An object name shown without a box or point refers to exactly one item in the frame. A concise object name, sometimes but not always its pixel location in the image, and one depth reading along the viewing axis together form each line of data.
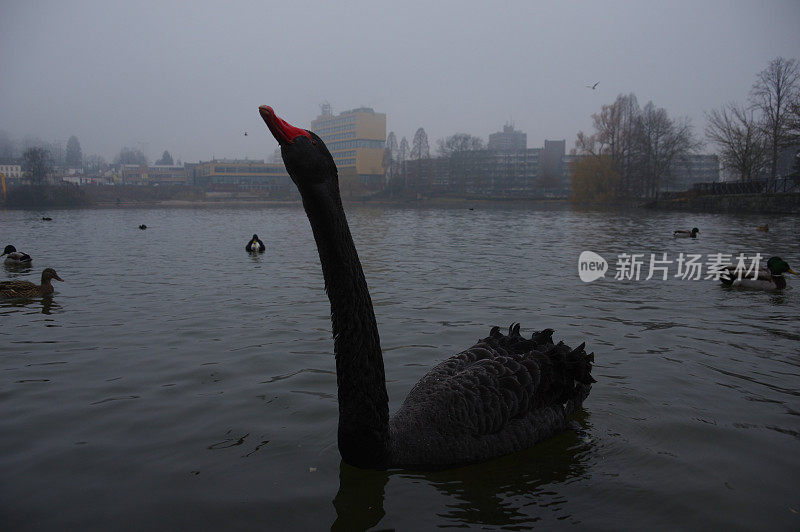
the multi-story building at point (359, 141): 129.68
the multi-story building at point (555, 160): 114.96
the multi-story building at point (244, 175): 132.62
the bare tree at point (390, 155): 119.38
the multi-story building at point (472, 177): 99.81
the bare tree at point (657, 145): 62.19
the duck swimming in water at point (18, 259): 13.38
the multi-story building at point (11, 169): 130.88
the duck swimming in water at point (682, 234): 21.28
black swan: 2.59
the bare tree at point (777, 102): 42.09
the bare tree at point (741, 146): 47.12
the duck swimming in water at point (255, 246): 16.09
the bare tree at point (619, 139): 64.12
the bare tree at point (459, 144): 116.50
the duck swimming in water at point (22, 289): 8.69
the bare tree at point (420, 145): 118.44
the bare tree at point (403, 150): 125.94
